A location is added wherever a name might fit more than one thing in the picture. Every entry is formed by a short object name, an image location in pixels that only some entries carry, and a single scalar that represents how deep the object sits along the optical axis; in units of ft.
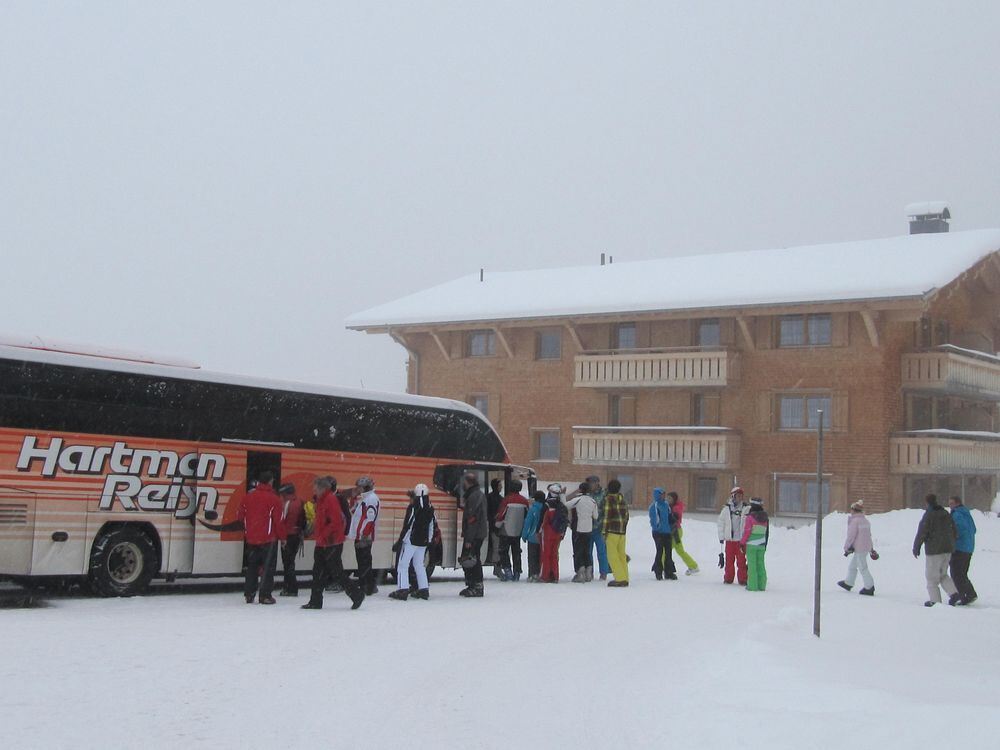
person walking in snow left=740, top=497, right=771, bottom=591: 64.28
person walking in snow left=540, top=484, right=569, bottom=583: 66.13
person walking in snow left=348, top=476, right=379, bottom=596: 52.65
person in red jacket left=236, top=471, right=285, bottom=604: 51.06
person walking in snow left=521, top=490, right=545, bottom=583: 67.72
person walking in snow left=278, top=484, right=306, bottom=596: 53.26
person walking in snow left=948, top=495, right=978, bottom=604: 61.93
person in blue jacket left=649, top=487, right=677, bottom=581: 68.08
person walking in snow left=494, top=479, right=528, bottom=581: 67.97
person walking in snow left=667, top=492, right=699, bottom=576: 70.30
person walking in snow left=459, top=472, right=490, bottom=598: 57.31
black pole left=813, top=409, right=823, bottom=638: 39.06
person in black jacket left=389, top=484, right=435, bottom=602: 53.52
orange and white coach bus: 48.21
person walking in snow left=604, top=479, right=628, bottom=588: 64.90
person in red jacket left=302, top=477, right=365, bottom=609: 50.37
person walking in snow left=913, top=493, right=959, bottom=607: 61.62
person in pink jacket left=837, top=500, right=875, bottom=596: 65.00
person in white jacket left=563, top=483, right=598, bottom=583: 67.00
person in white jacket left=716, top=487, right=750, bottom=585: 66.69
